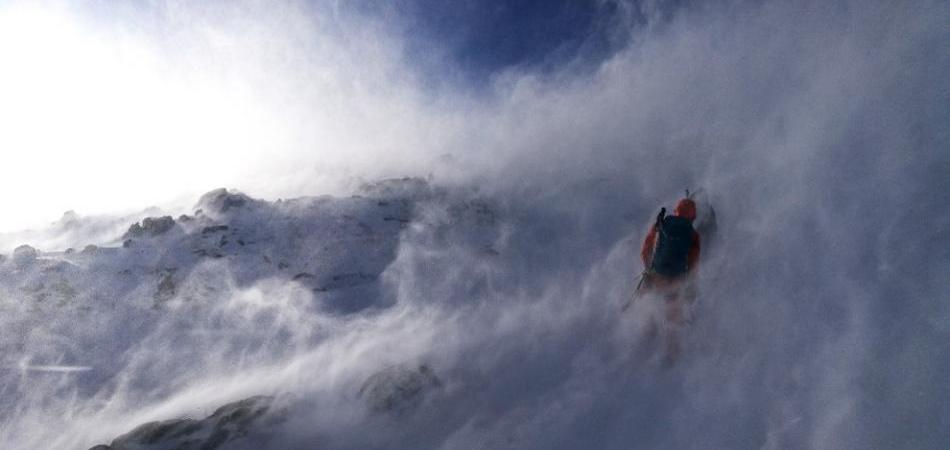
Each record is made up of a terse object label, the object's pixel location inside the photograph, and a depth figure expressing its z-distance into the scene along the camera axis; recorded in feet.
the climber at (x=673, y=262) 44.91
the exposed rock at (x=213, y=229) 72.30
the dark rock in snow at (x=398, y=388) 41.65
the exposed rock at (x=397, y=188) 93.97
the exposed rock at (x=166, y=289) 58.44
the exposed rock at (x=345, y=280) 63.77
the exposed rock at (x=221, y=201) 79.15
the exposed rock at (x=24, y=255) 62.28
